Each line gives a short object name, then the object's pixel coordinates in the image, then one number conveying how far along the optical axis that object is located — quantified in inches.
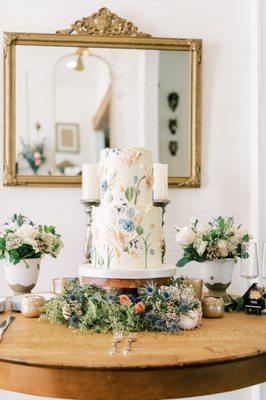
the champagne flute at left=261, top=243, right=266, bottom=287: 91.7
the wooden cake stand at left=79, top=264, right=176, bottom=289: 75.5
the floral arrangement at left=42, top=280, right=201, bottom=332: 72.3
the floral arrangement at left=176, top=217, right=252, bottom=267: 93.2
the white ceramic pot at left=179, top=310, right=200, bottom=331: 73.2
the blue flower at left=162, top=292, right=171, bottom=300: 73.0
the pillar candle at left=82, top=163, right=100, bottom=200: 94.8
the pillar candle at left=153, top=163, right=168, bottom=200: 92.0
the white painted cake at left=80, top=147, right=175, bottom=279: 77.2
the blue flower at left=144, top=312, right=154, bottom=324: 72.3
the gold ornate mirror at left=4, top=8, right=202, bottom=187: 115.7
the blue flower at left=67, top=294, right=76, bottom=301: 74.7
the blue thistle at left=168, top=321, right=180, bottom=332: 71.4
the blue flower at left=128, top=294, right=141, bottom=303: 74.2
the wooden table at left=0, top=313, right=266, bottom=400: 57.8
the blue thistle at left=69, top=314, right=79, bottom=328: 73.5
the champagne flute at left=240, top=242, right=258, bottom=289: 91.0
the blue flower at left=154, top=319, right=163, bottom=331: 72.0
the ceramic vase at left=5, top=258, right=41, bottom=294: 94.0
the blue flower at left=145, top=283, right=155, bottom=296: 73.3
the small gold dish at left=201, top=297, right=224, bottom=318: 81.9
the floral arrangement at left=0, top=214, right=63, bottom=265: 92.3
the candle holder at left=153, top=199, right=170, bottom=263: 92.3
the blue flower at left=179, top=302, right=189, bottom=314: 72.8
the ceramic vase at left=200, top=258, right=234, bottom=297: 94.9
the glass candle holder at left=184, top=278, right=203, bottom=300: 84.1
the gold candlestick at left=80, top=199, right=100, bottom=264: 96.0
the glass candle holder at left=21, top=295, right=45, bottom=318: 81.6
